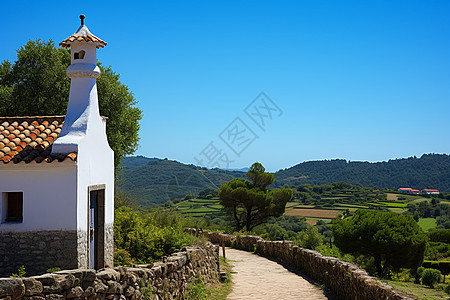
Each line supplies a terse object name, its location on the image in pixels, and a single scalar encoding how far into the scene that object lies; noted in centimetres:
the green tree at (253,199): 3391
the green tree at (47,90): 1956
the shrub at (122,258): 1180
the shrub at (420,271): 2152
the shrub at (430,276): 1956
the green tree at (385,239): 2008
